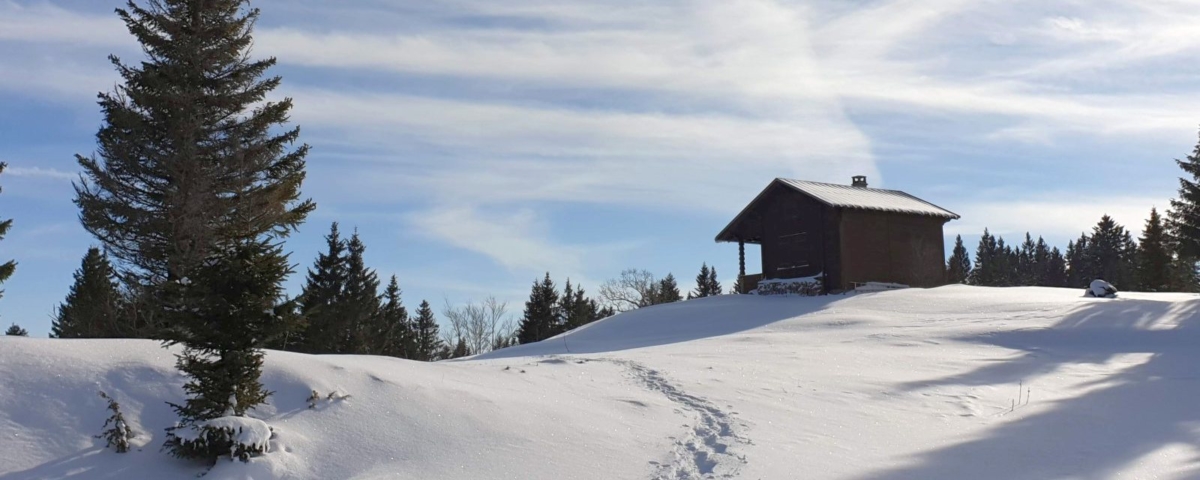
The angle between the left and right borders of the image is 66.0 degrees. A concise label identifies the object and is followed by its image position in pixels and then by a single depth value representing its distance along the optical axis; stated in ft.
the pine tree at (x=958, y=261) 281.13
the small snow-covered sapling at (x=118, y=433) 28.18
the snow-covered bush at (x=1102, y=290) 94.43
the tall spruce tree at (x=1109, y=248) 260.42
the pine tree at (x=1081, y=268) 275.53
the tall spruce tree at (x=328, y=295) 129.59
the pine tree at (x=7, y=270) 67.46
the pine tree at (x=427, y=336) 208.38
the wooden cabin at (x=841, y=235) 109.60
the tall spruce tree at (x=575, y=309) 205.34
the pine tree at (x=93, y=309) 73.67
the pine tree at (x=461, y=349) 245.65
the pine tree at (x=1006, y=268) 255.29
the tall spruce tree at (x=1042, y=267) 305.53
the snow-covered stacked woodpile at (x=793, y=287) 109.81
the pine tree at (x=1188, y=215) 121.60
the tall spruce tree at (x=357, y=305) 133.08
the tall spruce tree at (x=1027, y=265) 280.84
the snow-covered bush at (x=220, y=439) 27.81
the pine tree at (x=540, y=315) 189.67
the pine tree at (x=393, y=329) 142.51
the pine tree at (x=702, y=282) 268.82
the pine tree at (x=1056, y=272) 303.07
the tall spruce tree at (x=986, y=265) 266.36
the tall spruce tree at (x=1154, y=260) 173.47
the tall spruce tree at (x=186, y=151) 69.05
